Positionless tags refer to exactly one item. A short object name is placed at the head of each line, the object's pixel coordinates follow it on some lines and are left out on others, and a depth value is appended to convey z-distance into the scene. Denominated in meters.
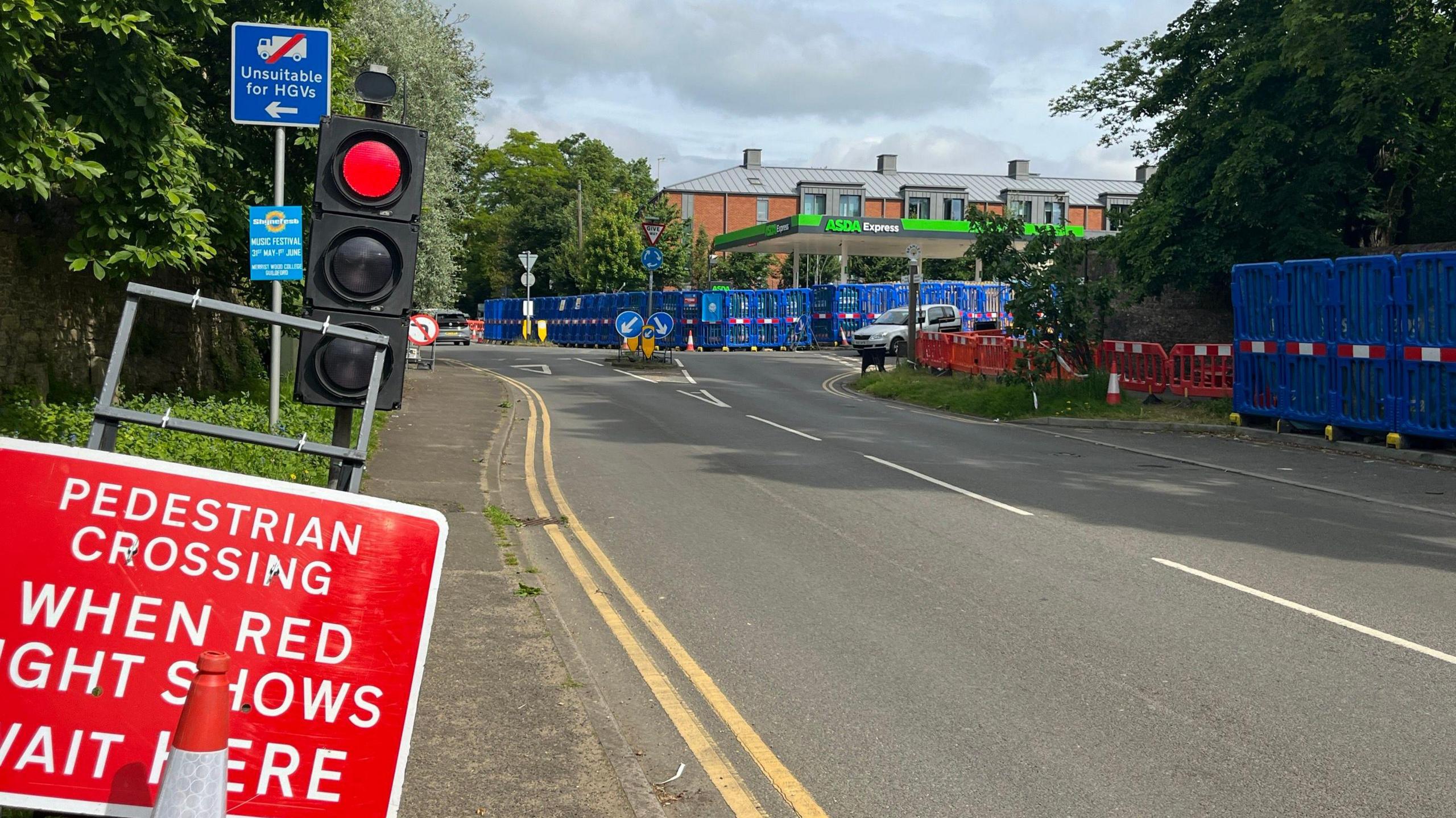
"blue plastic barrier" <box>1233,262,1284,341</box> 18.14
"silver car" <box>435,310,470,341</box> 52.34
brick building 97.00
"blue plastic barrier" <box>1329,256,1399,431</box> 16.00
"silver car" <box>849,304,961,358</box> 40.16
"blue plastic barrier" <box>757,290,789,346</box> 50.78
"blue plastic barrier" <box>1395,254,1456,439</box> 15.06
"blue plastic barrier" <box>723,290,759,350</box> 50.28
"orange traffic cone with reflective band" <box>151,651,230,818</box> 3.29
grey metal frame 4.31
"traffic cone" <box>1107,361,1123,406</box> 21.86
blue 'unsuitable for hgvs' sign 9.41
